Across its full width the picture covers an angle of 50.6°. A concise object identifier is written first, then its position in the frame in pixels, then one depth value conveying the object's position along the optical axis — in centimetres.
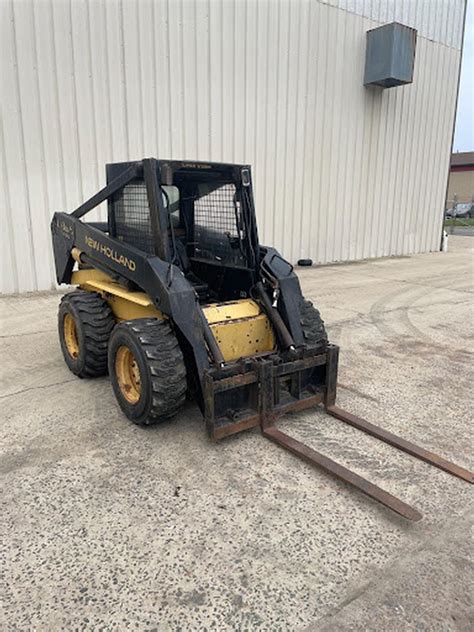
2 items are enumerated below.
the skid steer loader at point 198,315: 346
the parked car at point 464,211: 3697
